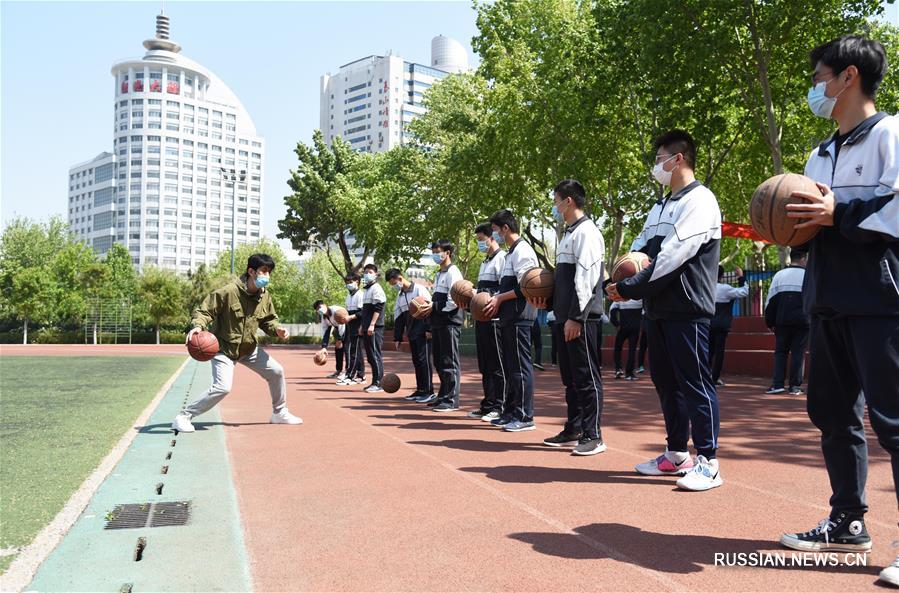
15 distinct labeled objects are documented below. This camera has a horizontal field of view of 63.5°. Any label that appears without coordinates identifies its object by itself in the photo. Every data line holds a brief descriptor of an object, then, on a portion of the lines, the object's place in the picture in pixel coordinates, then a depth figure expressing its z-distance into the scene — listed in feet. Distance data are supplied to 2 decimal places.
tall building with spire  511.40
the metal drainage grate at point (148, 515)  14.17
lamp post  143.95
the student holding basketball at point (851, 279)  10.51
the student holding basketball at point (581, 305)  20.99
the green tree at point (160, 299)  189.98
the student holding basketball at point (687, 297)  16.33
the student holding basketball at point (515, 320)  25.67
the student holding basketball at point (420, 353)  37.83
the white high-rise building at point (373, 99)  521.24
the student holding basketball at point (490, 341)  28.75
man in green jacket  26.61
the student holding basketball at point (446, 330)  33.42
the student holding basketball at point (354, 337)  47.19
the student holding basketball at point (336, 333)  52.26
